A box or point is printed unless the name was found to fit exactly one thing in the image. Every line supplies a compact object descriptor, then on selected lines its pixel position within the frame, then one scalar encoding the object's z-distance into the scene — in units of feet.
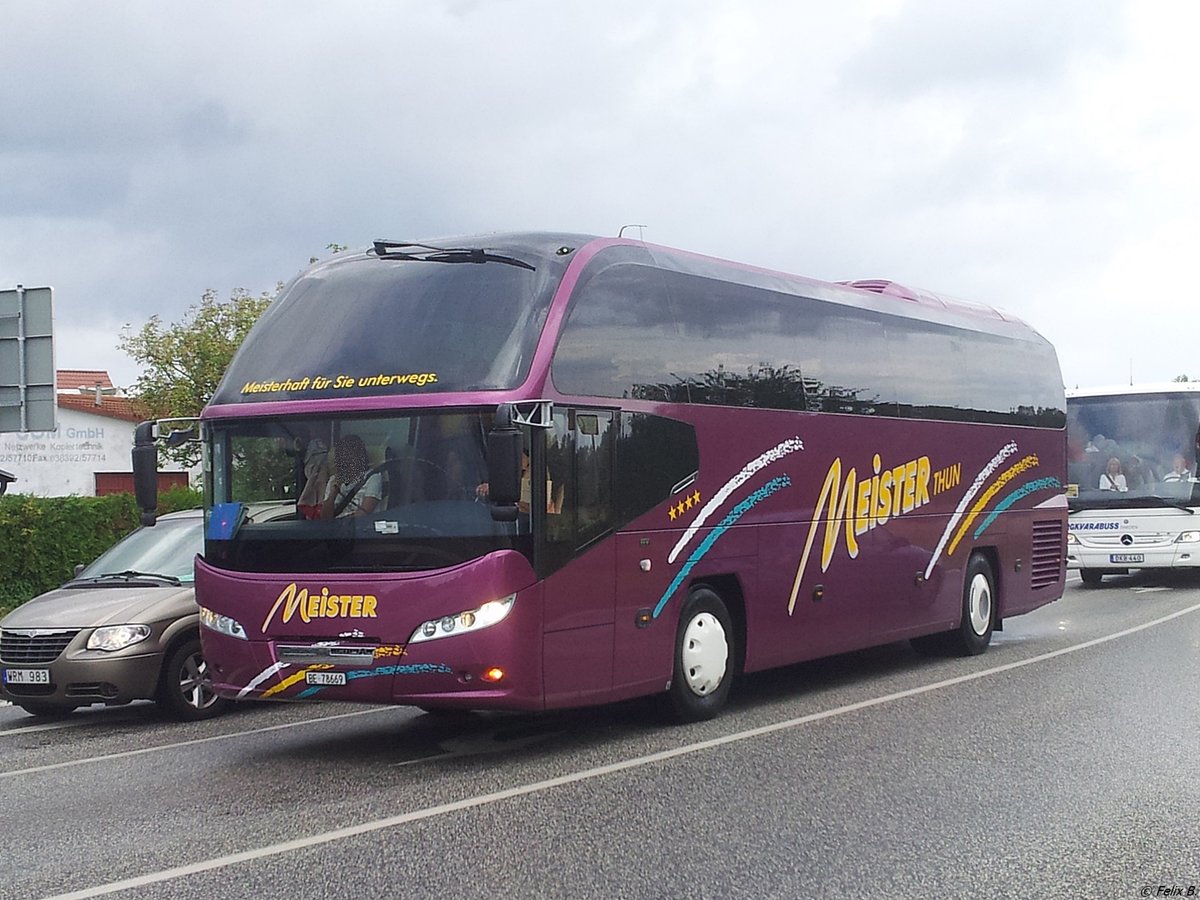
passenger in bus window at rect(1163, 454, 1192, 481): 81.51
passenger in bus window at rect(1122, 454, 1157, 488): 82.38
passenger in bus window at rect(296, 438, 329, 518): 32.27
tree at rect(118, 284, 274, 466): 157.17
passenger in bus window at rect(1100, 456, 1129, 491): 82.99
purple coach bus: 31.19
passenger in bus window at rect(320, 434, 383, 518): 31.78
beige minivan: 38.73
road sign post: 64.59
